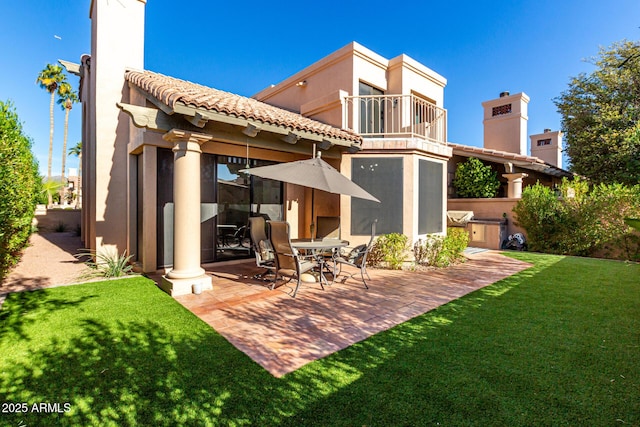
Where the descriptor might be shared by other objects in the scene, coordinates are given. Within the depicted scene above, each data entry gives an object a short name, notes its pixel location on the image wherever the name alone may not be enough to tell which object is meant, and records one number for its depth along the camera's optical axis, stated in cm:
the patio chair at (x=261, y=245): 729
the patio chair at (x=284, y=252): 621
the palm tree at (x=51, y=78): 3156
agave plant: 768
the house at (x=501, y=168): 1414
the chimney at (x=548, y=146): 2568
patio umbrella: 629
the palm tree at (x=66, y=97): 3275
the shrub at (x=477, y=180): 1505
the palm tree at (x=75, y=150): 4788
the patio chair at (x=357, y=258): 705
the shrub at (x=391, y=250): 891
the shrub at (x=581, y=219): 1134
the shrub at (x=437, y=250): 938
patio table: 686
